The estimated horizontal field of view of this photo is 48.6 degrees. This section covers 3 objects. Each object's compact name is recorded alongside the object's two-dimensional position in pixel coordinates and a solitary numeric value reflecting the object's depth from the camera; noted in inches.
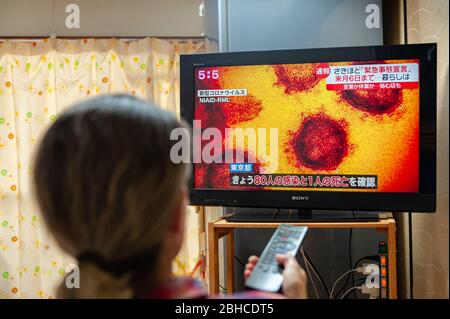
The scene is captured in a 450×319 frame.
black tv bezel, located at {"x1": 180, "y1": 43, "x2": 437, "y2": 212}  70.6
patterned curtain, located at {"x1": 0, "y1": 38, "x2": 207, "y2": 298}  132.3
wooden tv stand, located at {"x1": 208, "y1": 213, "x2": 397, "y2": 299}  70.4
